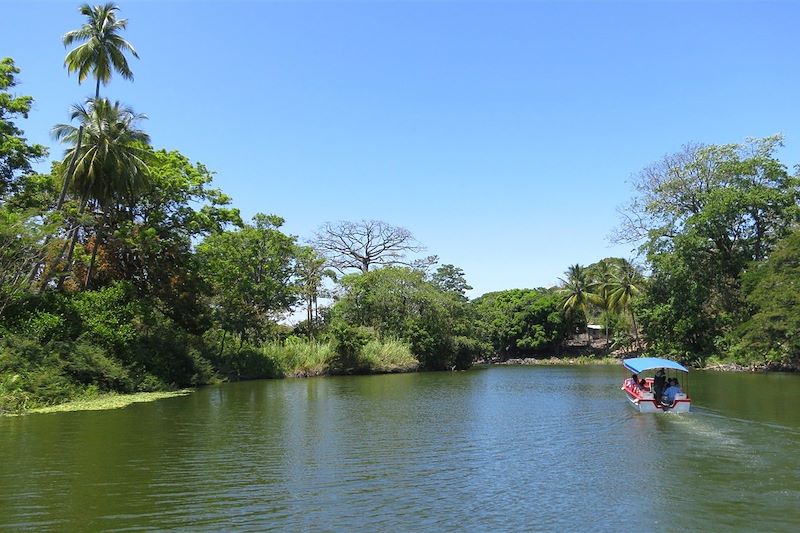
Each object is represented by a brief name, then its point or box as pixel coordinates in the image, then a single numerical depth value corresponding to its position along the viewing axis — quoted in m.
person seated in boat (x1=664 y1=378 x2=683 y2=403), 22.86
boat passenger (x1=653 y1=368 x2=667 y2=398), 25.00
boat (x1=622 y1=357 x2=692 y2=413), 22.75
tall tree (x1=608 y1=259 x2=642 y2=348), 69.25
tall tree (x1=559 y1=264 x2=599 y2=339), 75.06
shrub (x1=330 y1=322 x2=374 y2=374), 49.59
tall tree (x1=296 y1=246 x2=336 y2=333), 54.59
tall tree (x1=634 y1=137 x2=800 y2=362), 49.56
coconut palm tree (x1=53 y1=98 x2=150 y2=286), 31.39
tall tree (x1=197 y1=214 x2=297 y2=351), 44.67
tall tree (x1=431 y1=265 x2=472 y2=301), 77.94
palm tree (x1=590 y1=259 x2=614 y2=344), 73.62
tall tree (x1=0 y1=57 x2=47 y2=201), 31.08
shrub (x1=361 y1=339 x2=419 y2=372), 51.50
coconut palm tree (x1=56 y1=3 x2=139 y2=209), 31.77
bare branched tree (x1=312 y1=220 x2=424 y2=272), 67.00
